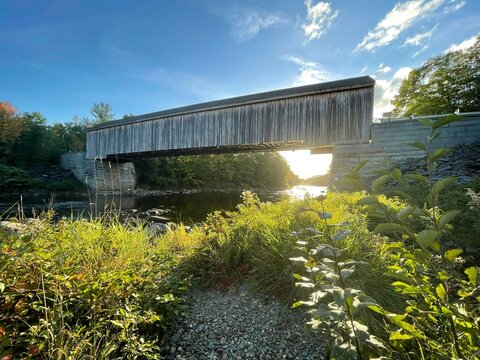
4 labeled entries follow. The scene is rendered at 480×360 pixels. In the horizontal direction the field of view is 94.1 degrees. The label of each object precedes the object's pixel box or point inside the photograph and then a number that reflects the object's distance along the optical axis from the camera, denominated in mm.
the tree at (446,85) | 15312
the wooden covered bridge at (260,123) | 9422
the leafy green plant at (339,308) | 798
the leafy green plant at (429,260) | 717
